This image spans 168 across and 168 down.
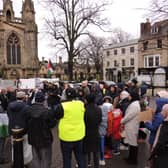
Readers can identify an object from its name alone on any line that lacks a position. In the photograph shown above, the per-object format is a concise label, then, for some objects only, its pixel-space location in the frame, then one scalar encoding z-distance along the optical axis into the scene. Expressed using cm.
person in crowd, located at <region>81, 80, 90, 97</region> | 631
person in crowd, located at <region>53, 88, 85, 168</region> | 352
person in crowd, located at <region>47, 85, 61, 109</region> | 696
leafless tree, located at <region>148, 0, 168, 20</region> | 1076
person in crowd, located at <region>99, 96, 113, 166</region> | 451
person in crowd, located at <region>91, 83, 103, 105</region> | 706
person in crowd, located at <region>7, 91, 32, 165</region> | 410
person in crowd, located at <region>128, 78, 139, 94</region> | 674
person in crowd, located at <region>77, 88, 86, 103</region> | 569
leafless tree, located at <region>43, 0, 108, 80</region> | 2115
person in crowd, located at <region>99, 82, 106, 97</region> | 755
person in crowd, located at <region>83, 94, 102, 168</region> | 388
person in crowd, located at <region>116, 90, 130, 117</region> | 495
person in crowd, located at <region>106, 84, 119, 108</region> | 690
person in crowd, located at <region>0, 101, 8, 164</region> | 467
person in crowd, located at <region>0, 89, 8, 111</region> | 672
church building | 3173
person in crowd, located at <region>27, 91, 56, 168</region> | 353
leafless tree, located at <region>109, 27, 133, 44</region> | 4954
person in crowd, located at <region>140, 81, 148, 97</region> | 605
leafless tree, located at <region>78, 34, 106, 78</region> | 4154
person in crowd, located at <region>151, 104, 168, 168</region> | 280
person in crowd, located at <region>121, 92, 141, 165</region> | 445
